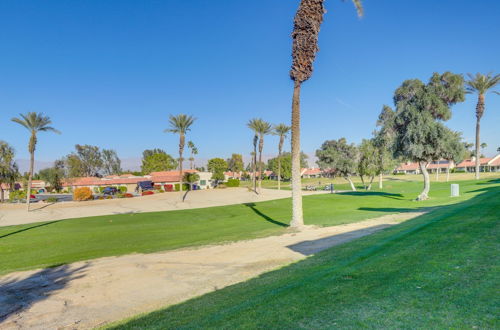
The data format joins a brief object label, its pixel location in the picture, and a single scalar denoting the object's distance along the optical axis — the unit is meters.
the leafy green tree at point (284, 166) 119.19
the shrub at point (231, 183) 75.38
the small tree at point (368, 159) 55.38
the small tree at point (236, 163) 166.62
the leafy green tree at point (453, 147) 29.46
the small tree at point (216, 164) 117.91
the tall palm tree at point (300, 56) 18.31
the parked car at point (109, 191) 71.38
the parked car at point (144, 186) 76.73
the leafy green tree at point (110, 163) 154.75
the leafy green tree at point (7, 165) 54.62
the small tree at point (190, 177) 80.31
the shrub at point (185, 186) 71.66
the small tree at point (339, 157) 57.06
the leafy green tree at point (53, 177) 97.04
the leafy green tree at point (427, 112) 29.23
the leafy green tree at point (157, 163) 132.25
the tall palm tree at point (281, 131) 67.19
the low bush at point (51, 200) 48.56
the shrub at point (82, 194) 52.06
